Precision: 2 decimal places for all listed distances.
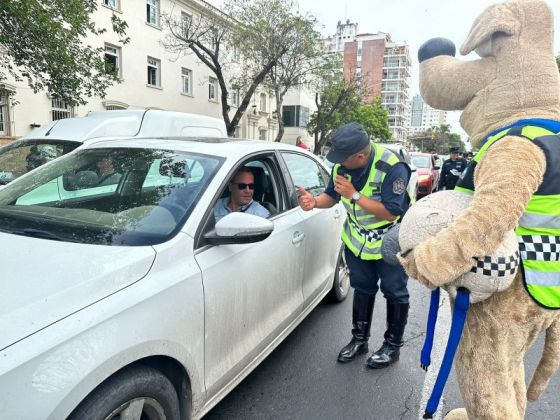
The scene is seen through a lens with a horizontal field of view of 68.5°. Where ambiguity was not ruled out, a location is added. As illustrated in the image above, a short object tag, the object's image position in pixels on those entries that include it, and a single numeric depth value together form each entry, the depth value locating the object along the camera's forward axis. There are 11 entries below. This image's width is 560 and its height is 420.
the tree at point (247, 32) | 19.09
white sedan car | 1.33
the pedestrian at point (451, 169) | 9.87
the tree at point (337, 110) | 27.75
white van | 5.25
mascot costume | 1.42
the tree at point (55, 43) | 7.17
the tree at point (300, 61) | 19.72
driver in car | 2.79
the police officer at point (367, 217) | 2.63
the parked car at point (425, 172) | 12.16
